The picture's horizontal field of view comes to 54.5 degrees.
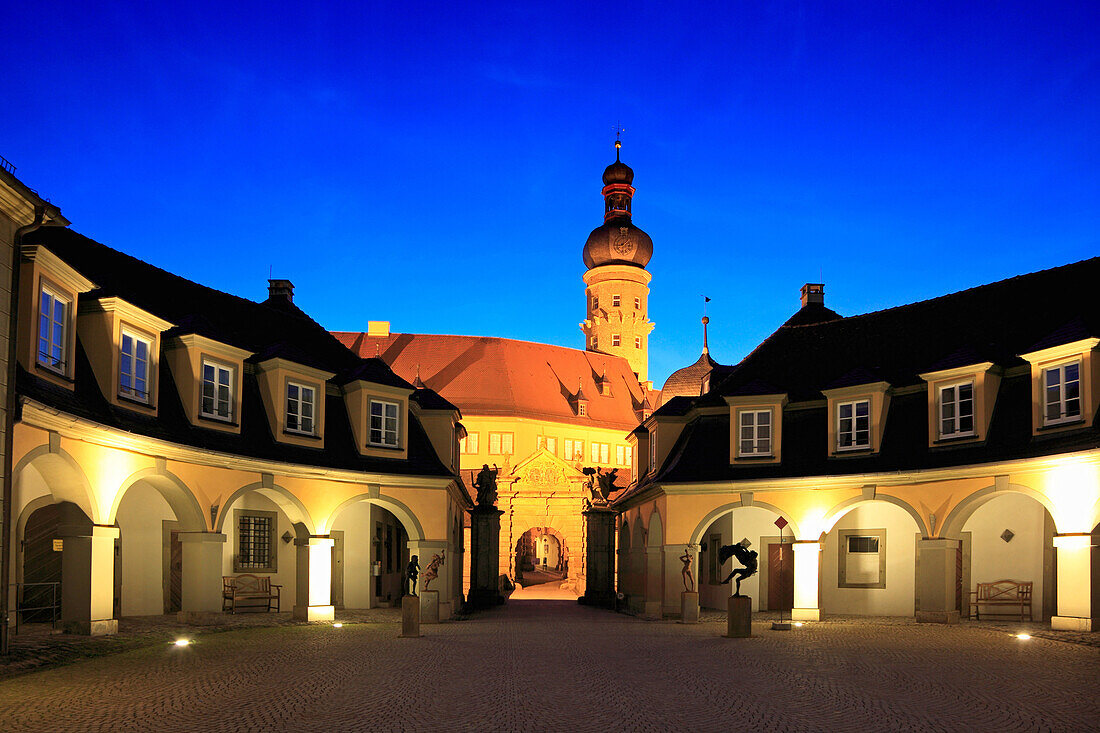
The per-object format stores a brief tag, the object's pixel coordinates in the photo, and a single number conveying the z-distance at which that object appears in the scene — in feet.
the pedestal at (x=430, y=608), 94.22
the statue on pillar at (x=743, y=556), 77.51
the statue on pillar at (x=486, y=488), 138.64
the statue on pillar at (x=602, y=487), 150.53
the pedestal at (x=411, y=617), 73.10
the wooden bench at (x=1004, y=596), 89.71
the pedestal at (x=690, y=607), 91.30
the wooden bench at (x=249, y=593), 92.02
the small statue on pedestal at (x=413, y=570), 77.71
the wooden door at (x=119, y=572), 78.77
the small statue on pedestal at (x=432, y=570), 90.81
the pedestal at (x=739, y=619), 74.28
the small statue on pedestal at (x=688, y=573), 96.48
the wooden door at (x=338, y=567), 101.60
